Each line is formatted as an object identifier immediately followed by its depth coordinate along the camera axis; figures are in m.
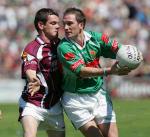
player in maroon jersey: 18.64
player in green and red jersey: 18.16
